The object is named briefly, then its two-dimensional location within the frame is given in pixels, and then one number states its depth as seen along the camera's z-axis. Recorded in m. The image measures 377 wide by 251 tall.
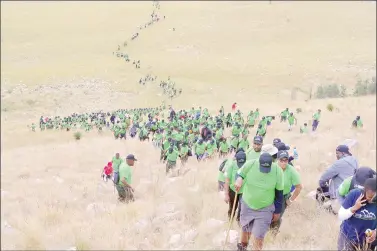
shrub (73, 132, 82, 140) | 31.12
